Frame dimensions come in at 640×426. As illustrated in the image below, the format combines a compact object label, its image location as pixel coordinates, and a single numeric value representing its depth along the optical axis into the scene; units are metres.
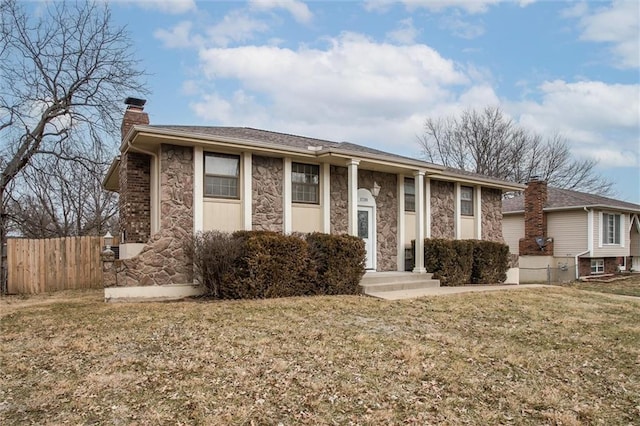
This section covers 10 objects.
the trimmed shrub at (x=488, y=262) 12.30
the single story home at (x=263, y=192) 8.70
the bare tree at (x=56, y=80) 12.29
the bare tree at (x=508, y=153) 29.78
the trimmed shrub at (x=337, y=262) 9.17
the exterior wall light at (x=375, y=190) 11.55
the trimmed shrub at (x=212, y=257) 8.10
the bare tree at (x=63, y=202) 15.38
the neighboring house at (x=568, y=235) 17.58
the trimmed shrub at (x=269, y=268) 8.20
